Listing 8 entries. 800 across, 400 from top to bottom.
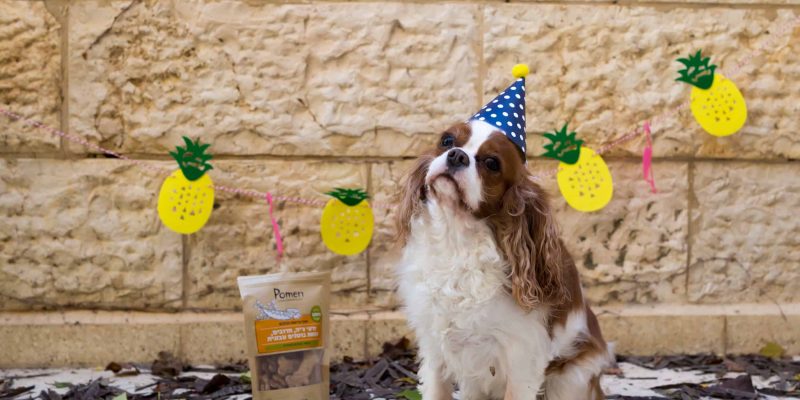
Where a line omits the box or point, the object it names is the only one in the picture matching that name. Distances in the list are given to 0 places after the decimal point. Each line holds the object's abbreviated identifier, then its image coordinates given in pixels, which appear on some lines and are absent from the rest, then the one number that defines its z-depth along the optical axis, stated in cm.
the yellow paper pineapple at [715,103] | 396
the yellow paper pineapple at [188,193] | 372
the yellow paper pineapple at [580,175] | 379
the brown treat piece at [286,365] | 313
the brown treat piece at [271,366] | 312
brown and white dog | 269
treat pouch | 310
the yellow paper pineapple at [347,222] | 380
